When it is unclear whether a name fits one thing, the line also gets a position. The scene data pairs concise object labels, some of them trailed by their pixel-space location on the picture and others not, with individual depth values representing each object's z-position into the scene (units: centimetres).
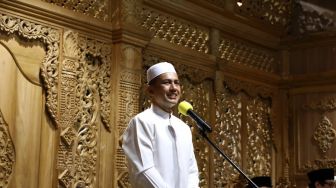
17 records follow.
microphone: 476
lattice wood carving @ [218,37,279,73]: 951
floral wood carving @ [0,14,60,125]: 647
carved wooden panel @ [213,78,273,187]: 917
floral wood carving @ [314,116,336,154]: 990
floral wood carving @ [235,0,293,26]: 999
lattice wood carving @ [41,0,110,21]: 696
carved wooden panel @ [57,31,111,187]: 673
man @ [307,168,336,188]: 771
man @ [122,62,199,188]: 471
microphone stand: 461
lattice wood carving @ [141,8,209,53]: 814
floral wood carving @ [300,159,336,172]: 976
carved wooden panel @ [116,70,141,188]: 724
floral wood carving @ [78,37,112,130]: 722
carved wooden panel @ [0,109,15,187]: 614
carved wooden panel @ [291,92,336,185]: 991
